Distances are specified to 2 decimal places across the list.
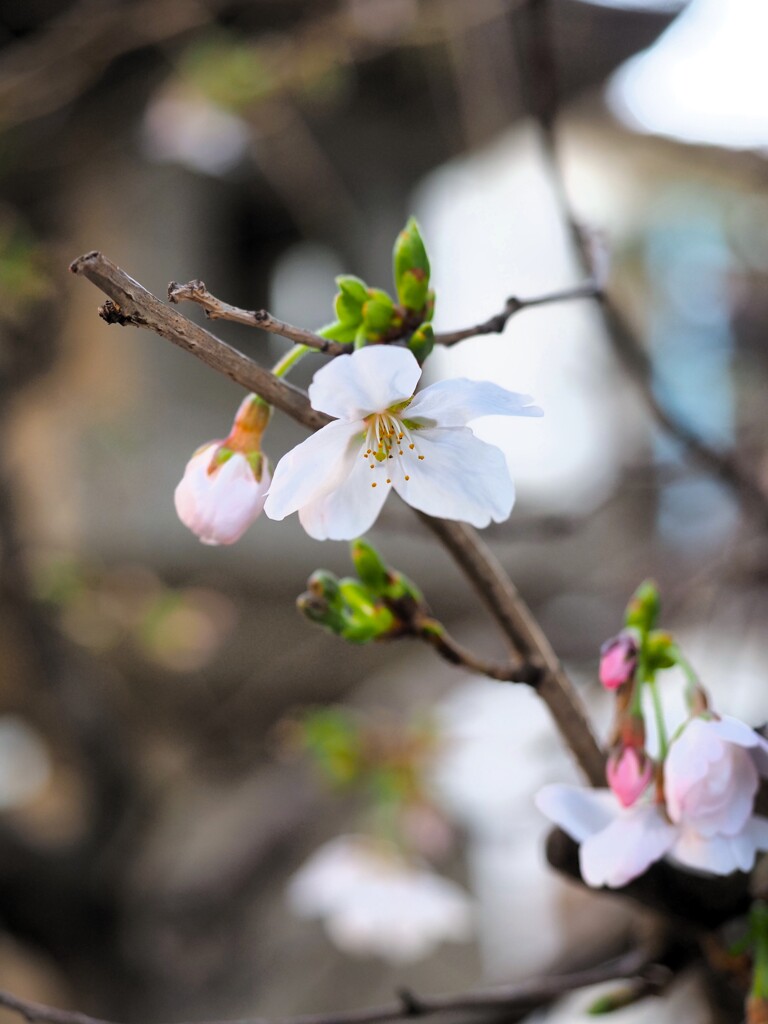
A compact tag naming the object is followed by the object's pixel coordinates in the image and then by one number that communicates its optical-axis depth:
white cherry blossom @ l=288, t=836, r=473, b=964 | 0.58
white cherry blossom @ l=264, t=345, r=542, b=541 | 0.30
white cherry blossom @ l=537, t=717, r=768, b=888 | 0.31
